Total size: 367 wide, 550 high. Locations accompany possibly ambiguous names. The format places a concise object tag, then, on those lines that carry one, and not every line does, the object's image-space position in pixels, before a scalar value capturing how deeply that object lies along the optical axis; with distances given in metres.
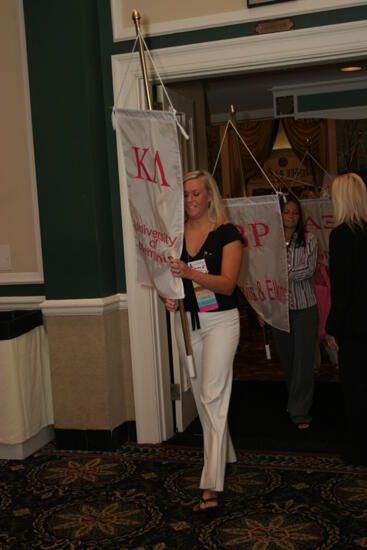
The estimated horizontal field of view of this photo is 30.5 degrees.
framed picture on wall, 3.77
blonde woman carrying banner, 3.13
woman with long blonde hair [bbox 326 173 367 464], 3.48
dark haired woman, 4.41
